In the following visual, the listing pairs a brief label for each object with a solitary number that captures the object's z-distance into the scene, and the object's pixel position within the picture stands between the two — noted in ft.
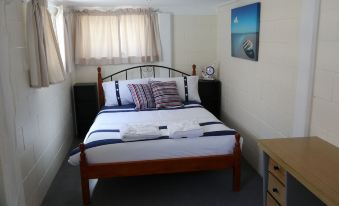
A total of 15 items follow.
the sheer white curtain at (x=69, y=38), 13.00
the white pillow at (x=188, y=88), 13.94
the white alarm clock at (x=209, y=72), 15.34
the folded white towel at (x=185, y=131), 9.16
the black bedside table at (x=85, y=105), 14.40
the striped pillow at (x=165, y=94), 12.92
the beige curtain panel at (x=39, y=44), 8.55
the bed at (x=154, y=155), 8.82
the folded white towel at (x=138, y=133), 8.98
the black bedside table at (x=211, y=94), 15.02
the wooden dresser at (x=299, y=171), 4.90
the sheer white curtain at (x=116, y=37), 14.74
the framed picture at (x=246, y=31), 10.42
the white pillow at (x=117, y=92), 13.57
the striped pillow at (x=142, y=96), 12.91
